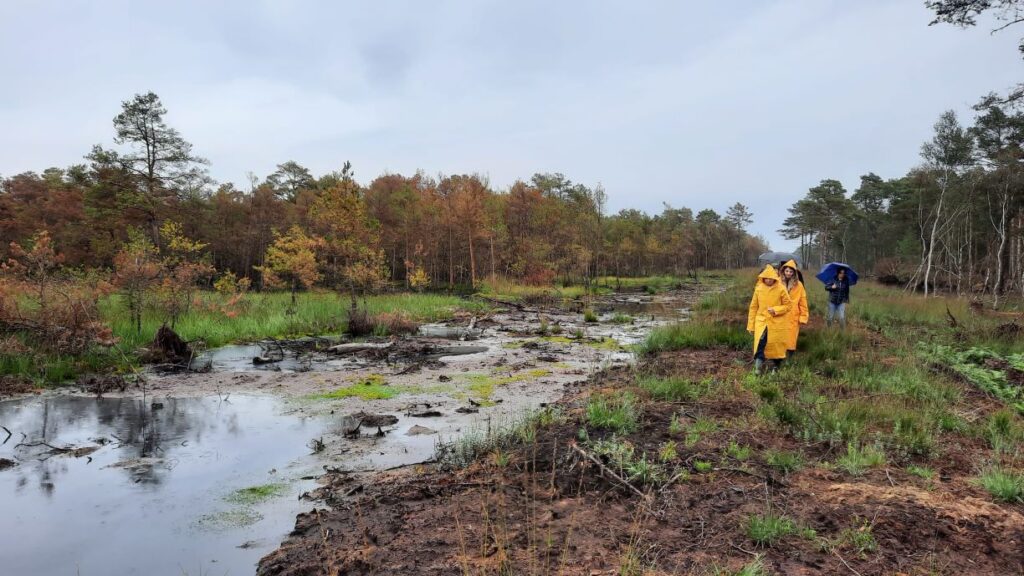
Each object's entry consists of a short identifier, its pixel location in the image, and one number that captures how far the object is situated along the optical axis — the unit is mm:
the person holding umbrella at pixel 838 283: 10711
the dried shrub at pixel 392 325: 17328
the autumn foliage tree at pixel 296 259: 22578
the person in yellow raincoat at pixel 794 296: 7586
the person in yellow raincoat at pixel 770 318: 7449
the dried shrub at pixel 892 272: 44812
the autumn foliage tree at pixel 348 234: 21281
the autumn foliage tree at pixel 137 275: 13688
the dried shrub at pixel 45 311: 10680
